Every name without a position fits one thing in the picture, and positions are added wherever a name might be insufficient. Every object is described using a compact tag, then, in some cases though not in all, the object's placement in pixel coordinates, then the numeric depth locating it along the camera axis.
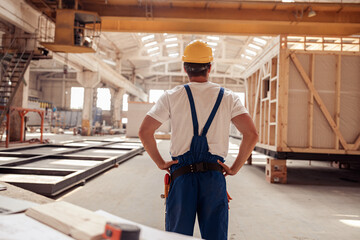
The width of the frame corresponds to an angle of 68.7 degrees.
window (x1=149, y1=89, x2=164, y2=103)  39.28
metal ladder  11.14
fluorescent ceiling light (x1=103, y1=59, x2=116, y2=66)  31.48
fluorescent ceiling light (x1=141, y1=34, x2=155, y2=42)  23.56
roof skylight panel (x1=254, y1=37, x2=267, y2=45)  23.04
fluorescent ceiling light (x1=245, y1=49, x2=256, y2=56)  26.65
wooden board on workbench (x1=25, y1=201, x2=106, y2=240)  1.09
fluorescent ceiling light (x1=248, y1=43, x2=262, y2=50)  25.02
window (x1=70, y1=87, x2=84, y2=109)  36.96
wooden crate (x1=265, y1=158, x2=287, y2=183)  6.36
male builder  1.86
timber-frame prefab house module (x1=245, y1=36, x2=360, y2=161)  6.35
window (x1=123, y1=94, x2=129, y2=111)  37.69
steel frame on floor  4.46
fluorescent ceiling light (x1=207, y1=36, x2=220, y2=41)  25.62
